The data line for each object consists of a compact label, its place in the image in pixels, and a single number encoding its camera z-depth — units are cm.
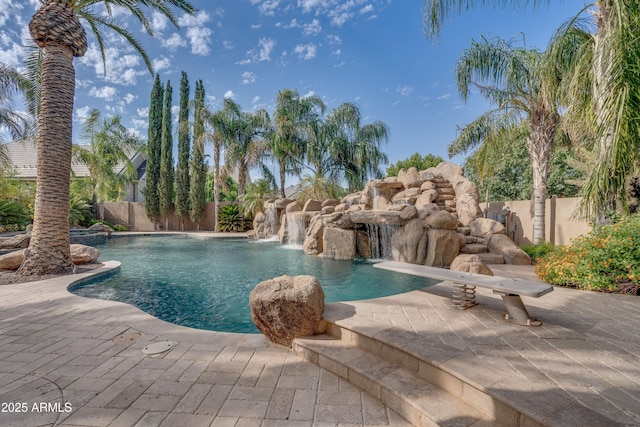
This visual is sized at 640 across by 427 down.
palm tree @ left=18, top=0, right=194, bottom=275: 621
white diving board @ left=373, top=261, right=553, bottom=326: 304
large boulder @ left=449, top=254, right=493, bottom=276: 556
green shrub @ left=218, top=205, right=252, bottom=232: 2038
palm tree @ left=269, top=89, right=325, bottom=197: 1969
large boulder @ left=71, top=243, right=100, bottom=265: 752
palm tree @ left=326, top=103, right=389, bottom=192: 2062
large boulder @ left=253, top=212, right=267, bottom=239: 1717
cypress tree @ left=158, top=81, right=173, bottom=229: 2212
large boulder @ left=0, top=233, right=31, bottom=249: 905
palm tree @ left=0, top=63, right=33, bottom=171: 1095
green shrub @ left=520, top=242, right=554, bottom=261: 796
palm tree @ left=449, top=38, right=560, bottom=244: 874
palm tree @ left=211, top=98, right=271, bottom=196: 1966
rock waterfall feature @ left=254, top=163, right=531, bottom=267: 852
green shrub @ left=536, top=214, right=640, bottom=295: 449
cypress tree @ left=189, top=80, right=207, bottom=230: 2121
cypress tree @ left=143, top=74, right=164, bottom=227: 2230
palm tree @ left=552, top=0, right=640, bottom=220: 446
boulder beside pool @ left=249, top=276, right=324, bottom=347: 305
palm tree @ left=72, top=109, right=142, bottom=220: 2045
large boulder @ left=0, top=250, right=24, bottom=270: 671
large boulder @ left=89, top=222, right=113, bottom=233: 1778
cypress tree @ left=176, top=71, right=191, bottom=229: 2203
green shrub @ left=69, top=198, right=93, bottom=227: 1878
